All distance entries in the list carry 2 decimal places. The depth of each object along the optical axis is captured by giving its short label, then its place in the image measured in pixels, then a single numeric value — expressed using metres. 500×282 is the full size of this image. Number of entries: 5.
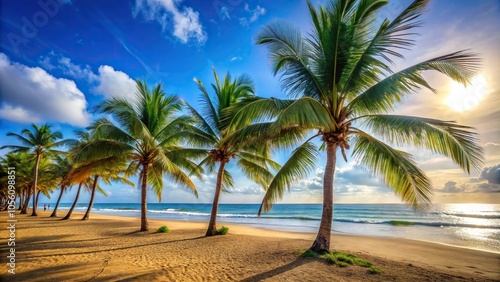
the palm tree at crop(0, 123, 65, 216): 22.03
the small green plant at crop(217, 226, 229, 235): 12.20
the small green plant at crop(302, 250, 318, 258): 7.02
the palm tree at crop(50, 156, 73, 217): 19.67
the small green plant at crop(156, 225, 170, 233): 13.06
